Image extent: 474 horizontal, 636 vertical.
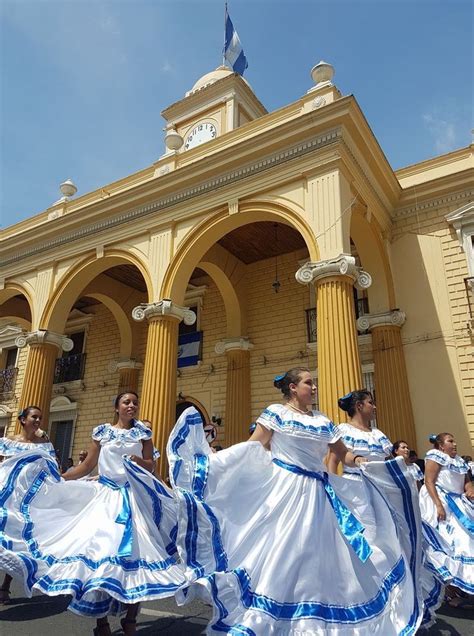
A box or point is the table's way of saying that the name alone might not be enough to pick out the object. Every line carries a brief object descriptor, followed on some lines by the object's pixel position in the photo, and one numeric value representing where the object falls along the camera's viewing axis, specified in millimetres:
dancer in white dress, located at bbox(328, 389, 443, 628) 3561
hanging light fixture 13516
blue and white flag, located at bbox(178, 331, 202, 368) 14719
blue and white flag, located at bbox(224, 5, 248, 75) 18688
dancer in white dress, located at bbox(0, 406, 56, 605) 5395
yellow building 9836
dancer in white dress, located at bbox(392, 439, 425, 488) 6457
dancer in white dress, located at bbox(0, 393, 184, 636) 3402
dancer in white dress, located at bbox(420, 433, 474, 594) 4582
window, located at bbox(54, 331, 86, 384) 17406
